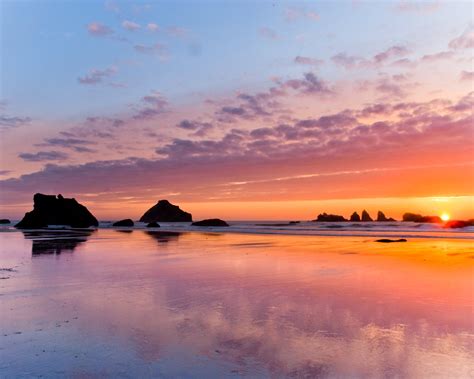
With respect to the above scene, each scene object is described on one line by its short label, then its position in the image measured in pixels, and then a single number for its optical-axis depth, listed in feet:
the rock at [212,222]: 329.29
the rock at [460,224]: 244.34
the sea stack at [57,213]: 307.99
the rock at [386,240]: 119.65
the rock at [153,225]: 305.53
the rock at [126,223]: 348.26
